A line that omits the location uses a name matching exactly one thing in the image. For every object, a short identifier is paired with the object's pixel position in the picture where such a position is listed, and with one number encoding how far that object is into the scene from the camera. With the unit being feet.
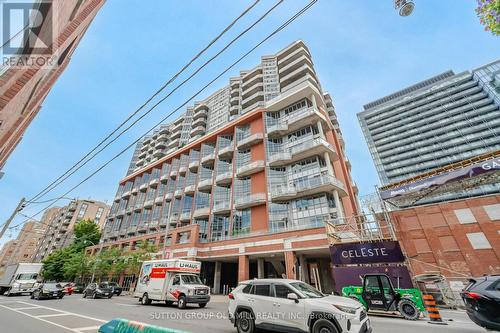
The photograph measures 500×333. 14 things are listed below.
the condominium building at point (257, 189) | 76.54
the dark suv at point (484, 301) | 17.75
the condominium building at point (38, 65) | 16.96
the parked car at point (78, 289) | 103.62
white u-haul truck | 41.56
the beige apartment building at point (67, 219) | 215.76
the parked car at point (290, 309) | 15.93
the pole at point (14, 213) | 40.74
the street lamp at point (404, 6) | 16.75
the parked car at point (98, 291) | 64.03
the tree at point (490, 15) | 16.95
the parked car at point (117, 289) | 79.92
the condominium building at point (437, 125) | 219.20
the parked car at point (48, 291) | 56.65
